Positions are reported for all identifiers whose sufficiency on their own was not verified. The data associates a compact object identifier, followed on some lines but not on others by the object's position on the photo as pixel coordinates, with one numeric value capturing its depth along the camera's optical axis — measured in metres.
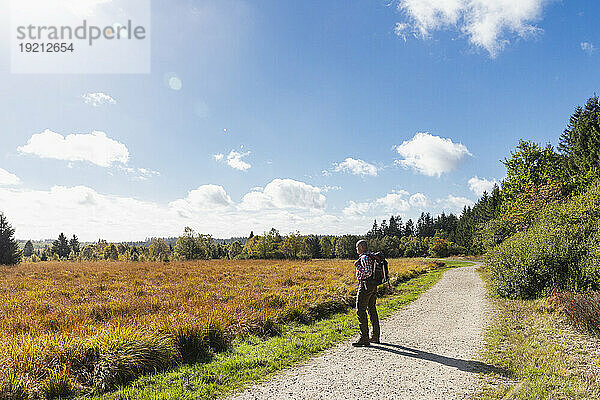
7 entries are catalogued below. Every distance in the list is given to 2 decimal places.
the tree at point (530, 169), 25.45
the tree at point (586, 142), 25.36
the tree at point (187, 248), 43.91
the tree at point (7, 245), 33.84
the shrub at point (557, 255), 9.73
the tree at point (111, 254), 56.36
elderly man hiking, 7.05
